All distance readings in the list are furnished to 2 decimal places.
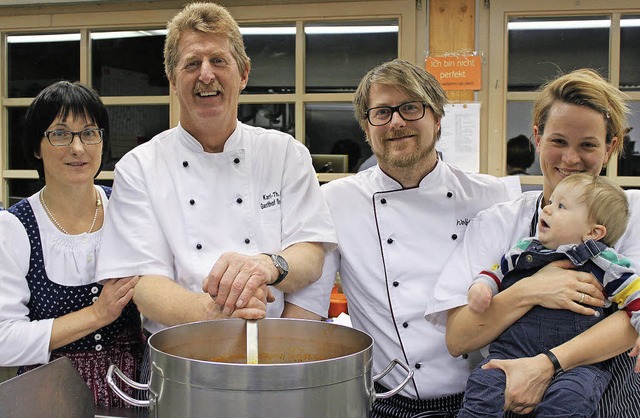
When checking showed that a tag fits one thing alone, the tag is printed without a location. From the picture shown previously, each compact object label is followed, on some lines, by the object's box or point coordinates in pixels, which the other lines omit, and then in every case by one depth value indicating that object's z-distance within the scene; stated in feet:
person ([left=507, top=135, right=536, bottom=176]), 10.53
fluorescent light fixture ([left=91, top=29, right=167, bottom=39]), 11.78
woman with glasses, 5.13
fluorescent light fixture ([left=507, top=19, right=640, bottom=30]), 10.28
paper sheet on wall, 10.34
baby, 4.52
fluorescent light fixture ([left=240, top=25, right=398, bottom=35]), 10.93
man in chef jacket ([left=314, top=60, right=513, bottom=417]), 5.55
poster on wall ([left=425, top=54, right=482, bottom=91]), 10.24
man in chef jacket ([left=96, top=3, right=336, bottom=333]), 4.99
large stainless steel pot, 2.87
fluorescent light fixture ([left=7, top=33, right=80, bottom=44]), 11.99
